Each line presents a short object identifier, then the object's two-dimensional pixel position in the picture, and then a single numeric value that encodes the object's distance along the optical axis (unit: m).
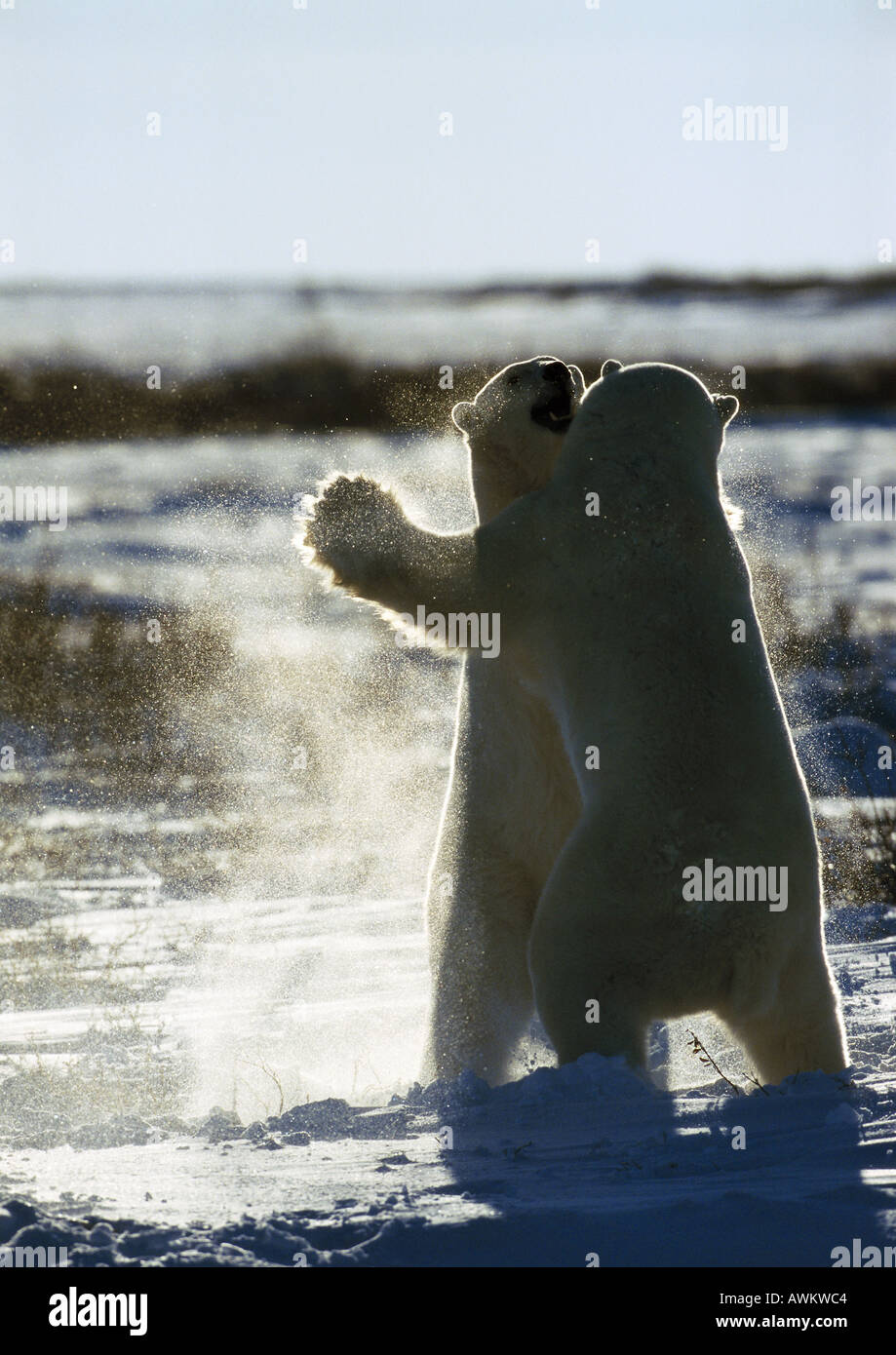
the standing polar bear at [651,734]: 7.68
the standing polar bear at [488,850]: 8.98
